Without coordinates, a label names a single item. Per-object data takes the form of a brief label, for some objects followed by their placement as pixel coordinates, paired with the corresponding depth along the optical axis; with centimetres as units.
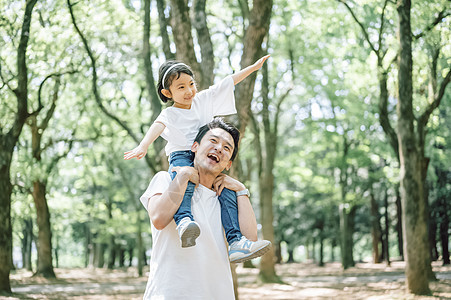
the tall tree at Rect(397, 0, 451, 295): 1178
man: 258
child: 273
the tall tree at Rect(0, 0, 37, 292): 1350
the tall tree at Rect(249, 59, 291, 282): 1817
